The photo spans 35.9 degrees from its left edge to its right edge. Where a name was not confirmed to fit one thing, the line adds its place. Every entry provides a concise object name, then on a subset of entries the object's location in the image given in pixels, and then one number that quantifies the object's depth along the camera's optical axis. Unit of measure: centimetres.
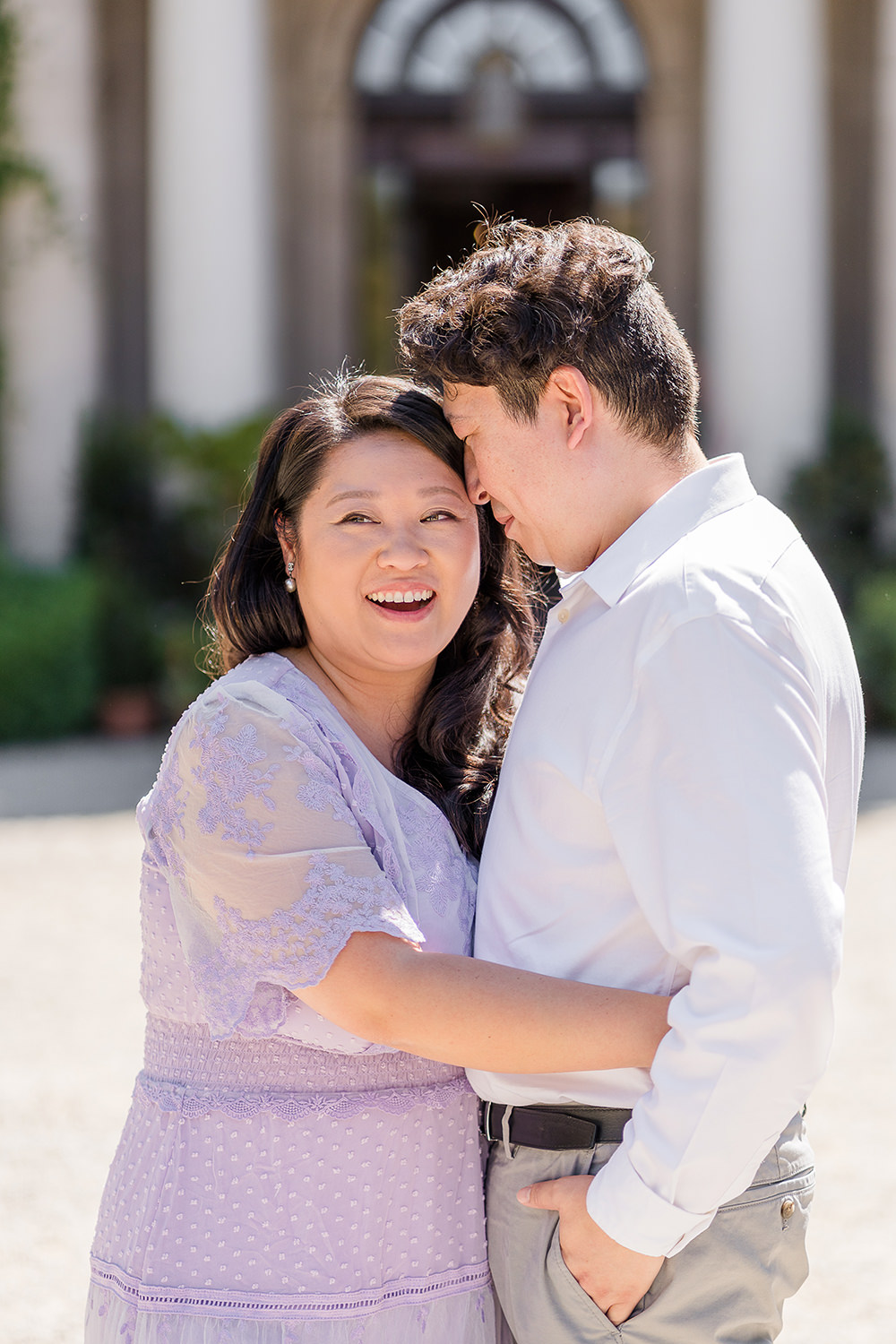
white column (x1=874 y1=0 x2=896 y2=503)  1168
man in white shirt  144
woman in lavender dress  166
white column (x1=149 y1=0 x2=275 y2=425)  1174
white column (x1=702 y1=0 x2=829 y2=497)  1164
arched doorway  1327
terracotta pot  1088
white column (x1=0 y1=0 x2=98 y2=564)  1196
